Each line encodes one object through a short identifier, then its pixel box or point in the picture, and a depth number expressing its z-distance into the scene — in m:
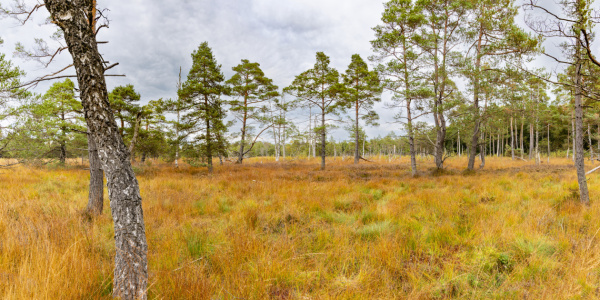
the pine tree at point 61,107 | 13.39
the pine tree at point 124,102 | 16.18
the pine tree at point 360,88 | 20.81
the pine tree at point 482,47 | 10.76
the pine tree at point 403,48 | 11.26
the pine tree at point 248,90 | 20.27
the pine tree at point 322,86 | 16.89
